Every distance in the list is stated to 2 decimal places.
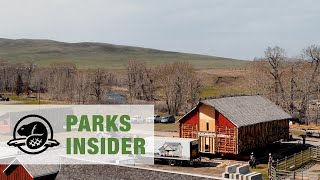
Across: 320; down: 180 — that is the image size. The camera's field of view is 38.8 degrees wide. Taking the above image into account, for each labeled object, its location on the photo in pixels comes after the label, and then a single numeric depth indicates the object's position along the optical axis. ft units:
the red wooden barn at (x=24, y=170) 102.83
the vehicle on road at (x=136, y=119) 228.78
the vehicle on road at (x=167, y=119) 234.79
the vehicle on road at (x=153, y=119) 232.32
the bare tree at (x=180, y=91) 285.23
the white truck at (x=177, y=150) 135.44
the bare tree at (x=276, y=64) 250.98
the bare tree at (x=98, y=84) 324.19
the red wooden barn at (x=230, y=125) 144.77
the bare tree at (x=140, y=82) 334.89
